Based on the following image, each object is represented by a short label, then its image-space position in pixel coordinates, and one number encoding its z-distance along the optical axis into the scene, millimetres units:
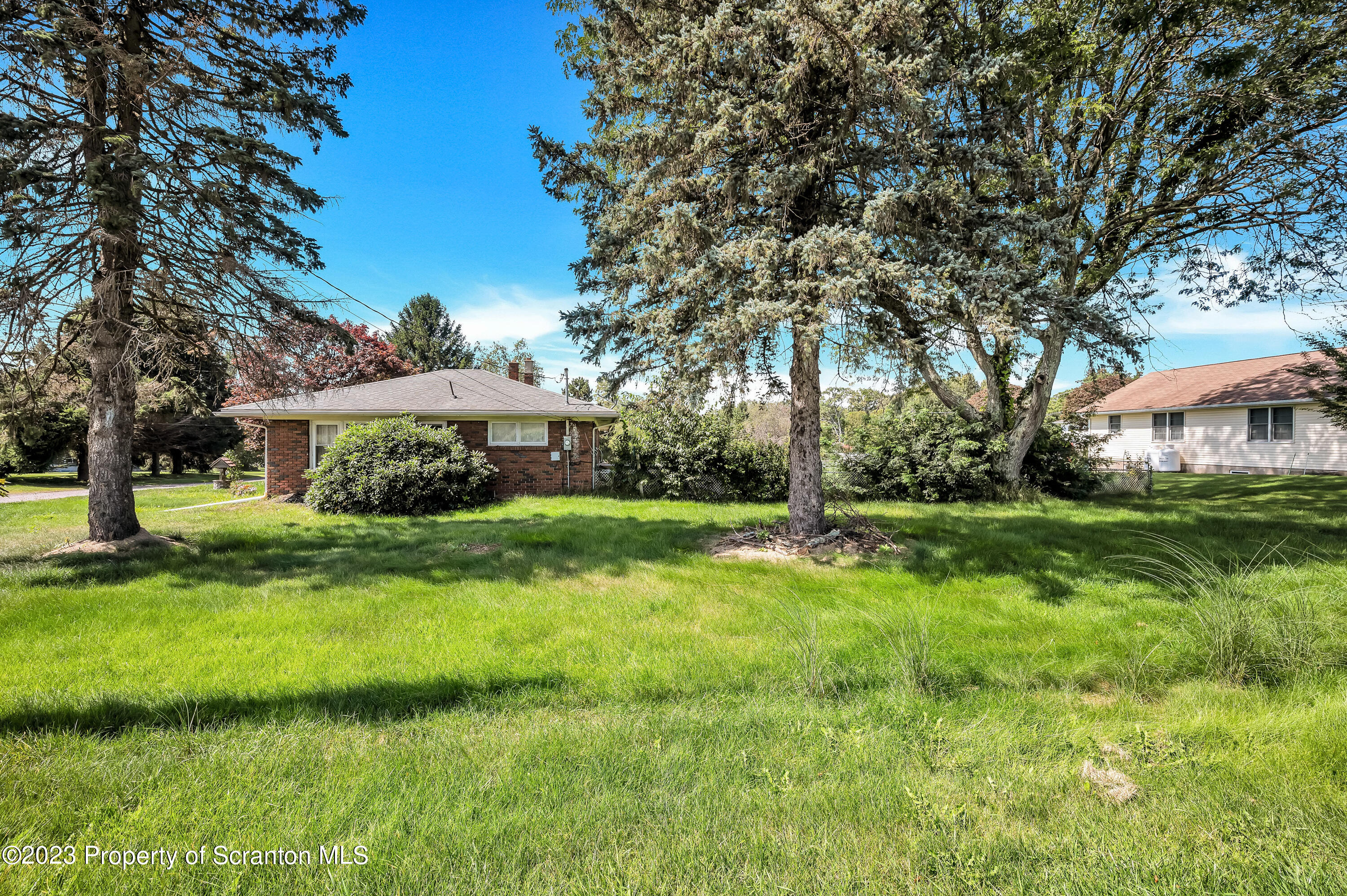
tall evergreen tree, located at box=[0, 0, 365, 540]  6824
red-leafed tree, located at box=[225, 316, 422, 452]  8758
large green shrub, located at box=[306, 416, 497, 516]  12891
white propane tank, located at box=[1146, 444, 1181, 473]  24641
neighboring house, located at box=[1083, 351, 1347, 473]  20328
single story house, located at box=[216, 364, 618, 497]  15656
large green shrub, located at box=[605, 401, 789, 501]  14844
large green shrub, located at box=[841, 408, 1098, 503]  14188
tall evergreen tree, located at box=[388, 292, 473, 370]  40469
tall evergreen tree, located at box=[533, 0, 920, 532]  6875
